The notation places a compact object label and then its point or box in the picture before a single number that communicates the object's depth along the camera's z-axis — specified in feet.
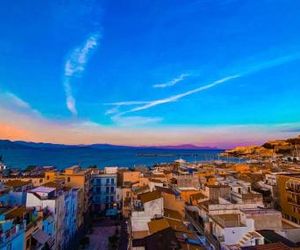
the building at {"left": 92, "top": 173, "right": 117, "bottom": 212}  145.57
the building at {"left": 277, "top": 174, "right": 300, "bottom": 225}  100.50
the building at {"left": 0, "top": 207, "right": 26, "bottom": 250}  45.01
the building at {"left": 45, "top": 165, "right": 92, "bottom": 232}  107.33
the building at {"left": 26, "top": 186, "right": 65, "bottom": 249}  72.54
